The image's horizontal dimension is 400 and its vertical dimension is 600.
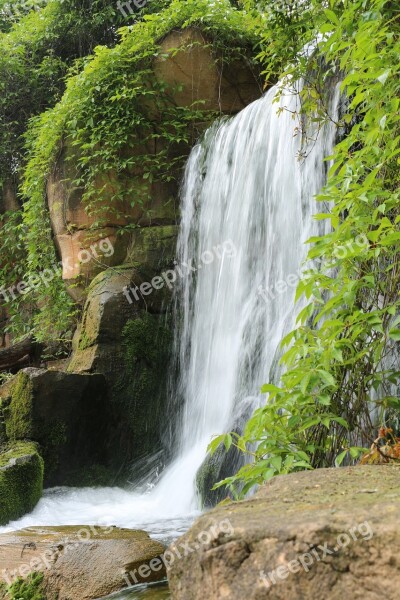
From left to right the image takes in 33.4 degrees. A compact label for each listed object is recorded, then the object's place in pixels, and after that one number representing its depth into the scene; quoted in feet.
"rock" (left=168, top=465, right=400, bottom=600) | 5.13
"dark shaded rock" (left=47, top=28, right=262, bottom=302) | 29.04
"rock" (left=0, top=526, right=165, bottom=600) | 11.46
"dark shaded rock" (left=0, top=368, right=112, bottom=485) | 23.41
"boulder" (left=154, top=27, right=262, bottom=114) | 30.58
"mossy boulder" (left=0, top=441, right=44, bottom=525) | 18.13
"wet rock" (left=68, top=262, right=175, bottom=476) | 25.72
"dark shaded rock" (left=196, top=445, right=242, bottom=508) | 18.49
